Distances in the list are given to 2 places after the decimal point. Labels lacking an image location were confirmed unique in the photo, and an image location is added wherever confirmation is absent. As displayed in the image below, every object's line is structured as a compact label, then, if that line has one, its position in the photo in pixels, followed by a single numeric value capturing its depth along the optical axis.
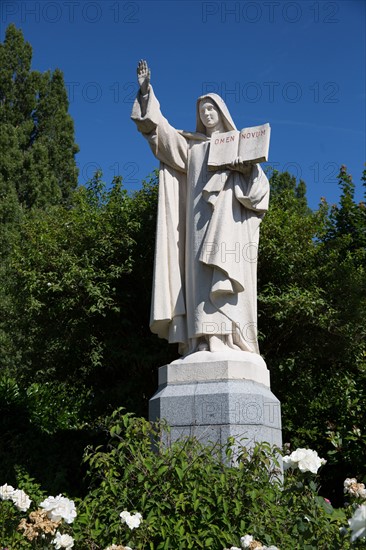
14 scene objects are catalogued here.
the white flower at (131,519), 3.26
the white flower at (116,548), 2.79
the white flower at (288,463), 3.23
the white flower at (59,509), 3.06
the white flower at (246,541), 2.96
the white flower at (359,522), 1.88
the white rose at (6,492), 3.71
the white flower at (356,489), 3.91
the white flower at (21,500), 3.64
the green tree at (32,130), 17.34
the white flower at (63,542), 2.89
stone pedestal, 5.25
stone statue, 5.84
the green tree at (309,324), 8.79
